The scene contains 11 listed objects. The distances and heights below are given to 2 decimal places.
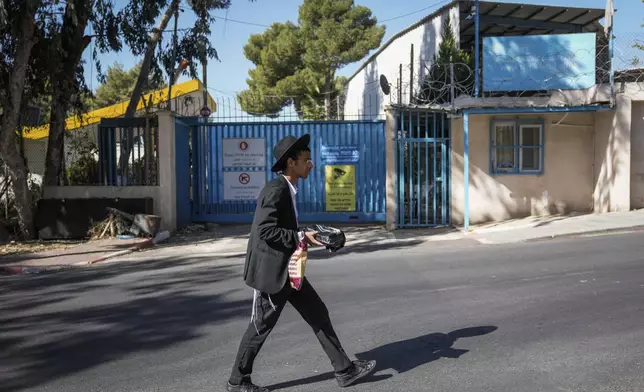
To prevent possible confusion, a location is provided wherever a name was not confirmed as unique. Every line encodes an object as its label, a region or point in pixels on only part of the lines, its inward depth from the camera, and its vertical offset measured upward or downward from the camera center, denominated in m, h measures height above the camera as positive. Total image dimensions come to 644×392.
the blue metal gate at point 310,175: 13.70 +0.21
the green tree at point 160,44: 13.54 +3.35
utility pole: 14.73 +3.37
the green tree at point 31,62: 11.12 +2.49
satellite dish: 13.18 +2.07
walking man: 3.83 -0.61
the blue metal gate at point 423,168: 12.91 +0.19
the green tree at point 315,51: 30.36 +6.81
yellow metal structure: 15.29 +2.49
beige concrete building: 13.13 +0.05
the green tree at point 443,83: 12.69 +2.07
